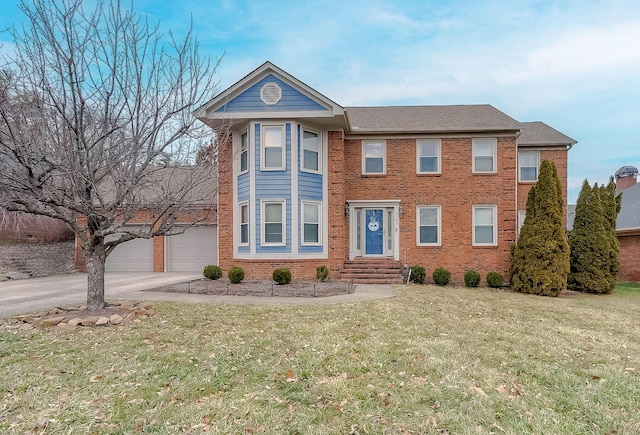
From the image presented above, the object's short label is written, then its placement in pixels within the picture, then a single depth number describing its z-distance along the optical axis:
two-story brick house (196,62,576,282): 12.75
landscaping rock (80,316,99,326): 6.51
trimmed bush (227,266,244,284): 12.06
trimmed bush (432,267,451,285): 13.39
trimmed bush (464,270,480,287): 13.22
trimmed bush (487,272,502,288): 13.26
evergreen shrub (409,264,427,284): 13.59
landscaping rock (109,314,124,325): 6.64
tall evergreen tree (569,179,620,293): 13.31
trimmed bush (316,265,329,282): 12.62
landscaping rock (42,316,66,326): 6.57
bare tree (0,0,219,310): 6.07
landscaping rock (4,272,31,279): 14.12
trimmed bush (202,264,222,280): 12.73
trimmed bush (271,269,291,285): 11.82
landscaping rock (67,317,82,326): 6.52
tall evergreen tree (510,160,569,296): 12.27
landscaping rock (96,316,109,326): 6.54
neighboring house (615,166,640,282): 17.25
